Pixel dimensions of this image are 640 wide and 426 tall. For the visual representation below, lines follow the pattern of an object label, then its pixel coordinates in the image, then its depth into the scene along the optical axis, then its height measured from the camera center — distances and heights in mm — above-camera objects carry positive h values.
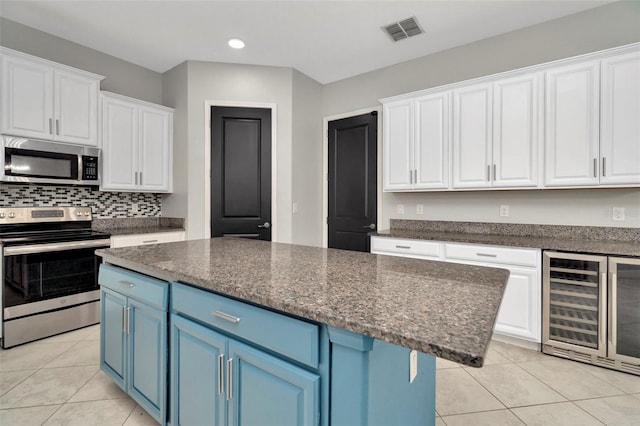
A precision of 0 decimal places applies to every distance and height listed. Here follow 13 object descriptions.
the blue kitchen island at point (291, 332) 830 -394
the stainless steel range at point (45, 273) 2488 -544
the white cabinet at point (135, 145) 3326 +744
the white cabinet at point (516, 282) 2439 -547
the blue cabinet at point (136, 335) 1465 -656
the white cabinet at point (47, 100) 2637 +997
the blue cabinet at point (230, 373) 956 -572
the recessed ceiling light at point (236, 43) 3227 +1764
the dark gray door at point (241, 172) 3760 +472
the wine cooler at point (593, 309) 2119 -685
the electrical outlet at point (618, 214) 2541 -6
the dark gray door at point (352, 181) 3895 +401
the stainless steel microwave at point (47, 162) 2656 +437
